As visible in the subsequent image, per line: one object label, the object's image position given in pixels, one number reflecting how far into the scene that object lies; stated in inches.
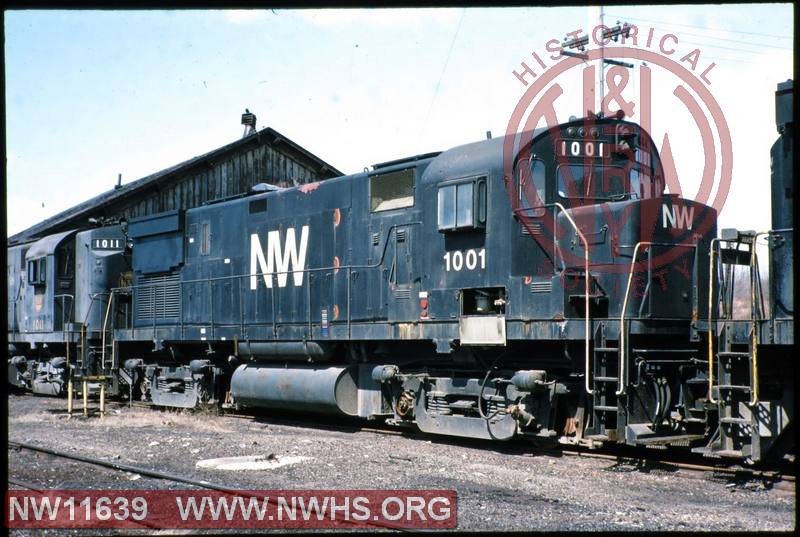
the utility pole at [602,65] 816.5
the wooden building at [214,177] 1112.8
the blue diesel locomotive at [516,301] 369.4
